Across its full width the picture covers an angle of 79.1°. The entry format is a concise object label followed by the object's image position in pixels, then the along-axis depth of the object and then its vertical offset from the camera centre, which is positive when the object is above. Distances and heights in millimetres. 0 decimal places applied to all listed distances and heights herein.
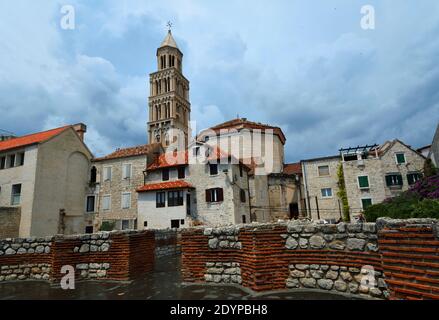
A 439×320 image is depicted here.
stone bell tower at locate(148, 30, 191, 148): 61591 +30052
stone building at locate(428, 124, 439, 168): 27203 +6538
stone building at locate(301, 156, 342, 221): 32125 +3631
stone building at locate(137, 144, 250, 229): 27828 +3252
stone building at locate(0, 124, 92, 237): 26016 +5069
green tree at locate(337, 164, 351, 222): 30822 +2721
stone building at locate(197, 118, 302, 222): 34469 +8079
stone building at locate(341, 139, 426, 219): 29703 +4610
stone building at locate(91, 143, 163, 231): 31531 +4958
